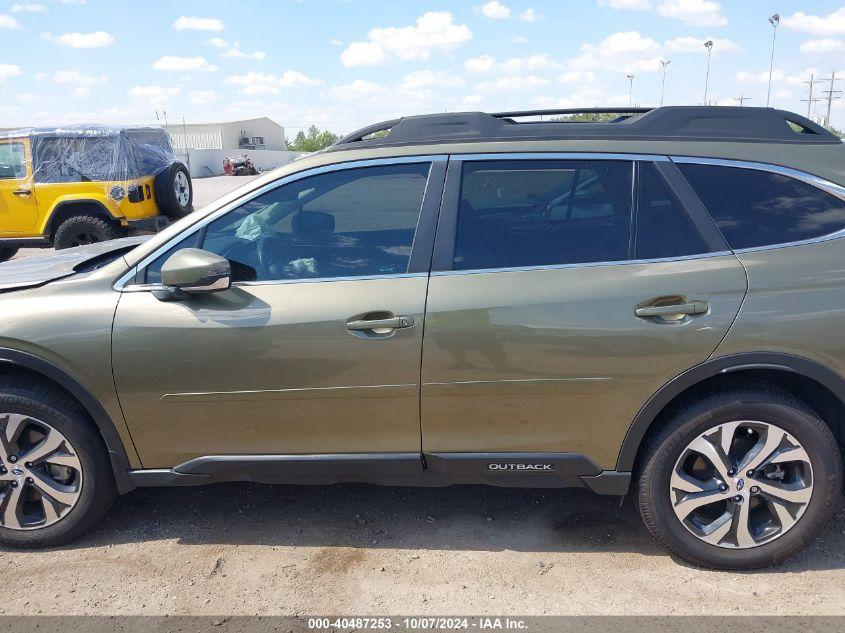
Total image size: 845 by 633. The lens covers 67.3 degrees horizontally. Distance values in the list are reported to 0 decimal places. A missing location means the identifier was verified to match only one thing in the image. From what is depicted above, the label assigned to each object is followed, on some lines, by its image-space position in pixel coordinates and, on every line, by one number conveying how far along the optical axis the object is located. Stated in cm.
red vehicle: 4053
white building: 4250
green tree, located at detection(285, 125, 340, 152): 7957
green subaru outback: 254
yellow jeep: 926
